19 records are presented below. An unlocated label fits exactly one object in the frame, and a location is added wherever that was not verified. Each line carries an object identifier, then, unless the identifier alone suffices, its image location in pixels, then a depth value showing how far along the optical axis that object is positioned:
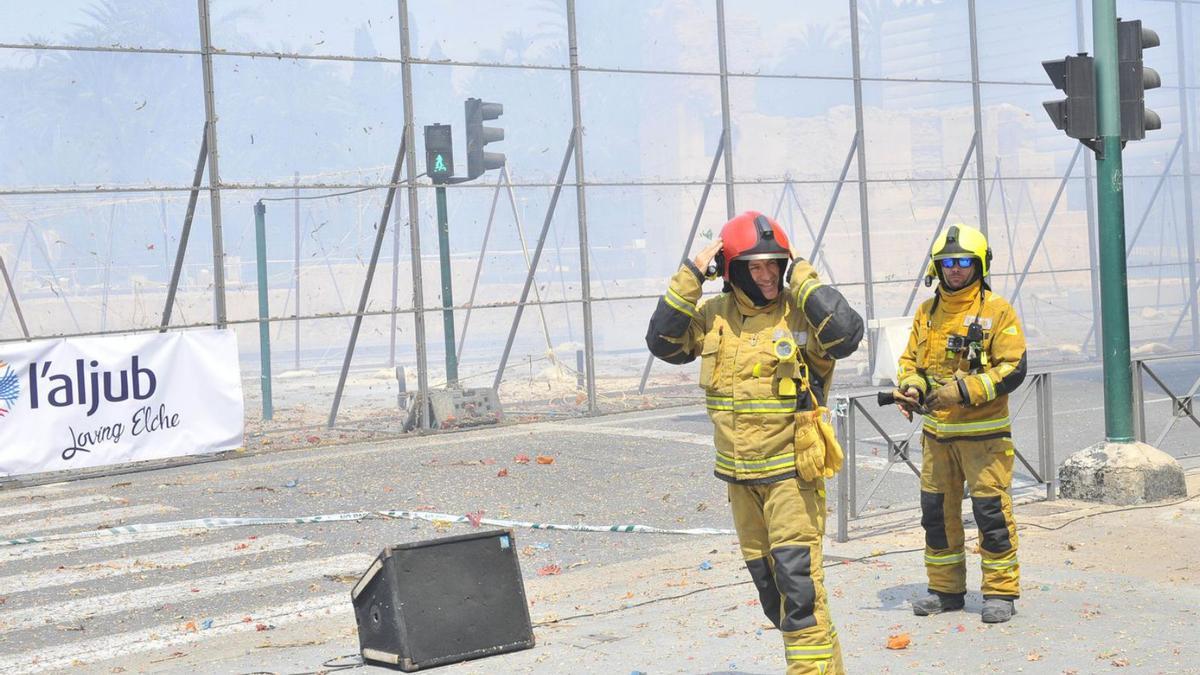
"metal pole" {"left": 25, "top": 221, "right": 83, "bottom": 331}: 25.33
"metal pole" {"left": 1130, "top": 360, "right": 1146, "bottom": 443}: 11.10
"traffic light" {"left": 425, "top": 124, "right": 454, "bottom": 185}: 17.22
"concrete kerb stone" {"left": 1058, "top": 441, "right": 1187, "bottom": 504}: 10.14
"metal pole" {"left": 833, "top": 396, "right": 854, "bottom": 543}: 9.23
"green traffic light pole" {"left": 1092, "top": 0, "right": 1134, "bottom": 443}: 10.40
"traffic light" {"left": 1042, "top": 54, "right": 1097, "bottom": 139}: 10.34
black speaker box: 6.50
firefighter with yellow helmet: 7.02
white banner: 13.66
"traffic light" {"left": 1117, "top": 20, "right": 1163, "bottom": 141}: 10.42
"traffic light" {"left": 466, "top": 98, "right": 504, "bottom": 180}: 17.97
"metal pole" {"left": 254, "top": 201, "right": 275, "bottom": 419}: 18.27
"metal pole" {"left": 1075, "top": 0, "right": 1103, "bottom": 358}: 25.41
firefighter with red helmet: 5.47
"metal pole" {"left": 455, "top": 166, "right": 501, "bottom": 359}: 19.97
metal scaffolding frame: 15.52
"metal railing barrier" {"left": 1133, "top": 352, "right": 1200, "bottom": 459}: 11.15
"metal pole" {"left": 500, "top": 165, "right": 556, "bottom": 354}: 20.00
